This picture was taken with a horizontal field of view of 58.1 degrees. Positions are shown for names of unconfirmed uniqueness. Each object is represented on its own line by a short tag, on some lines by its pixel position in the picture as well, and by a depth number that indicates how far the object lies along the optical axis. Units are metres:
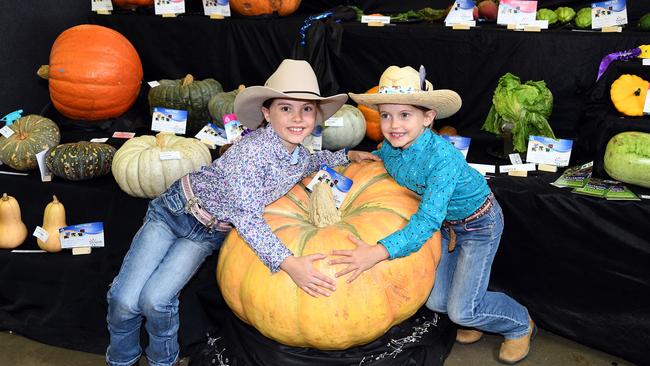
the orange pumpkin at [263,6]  3.77
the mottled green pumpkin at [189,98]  3.45
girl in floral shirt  2.00
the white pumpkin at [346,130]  3.01
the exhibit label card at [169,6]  4.01
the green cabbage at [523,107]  2.92
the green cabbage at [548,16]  3.26
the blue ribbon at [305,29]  3.43
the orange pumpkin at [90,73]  3.45
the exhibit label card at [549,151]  2.83
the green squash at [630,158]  2.48
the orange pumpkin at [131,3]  4.15
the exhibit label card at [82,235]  2.72
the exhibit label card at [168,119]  3.35
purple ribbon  2.80
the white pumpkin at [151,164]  2.71
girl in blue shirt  2.00
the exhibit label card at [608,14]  3.07
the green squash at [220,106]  3.23
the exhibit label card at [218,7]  3.87
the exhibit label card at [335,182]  2.29
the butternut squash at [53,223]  2.75
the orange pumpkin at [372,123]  3.22
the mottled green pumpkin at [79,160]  2.87
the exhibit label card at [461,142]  2.96
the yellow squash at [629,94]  2.62
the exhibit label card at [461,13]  3.29
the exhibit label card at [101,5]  4.15
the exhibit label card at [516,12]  3.17
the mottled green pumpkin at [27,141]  3.04
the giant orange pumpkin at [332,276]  1.98
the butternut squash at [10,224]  2.83
